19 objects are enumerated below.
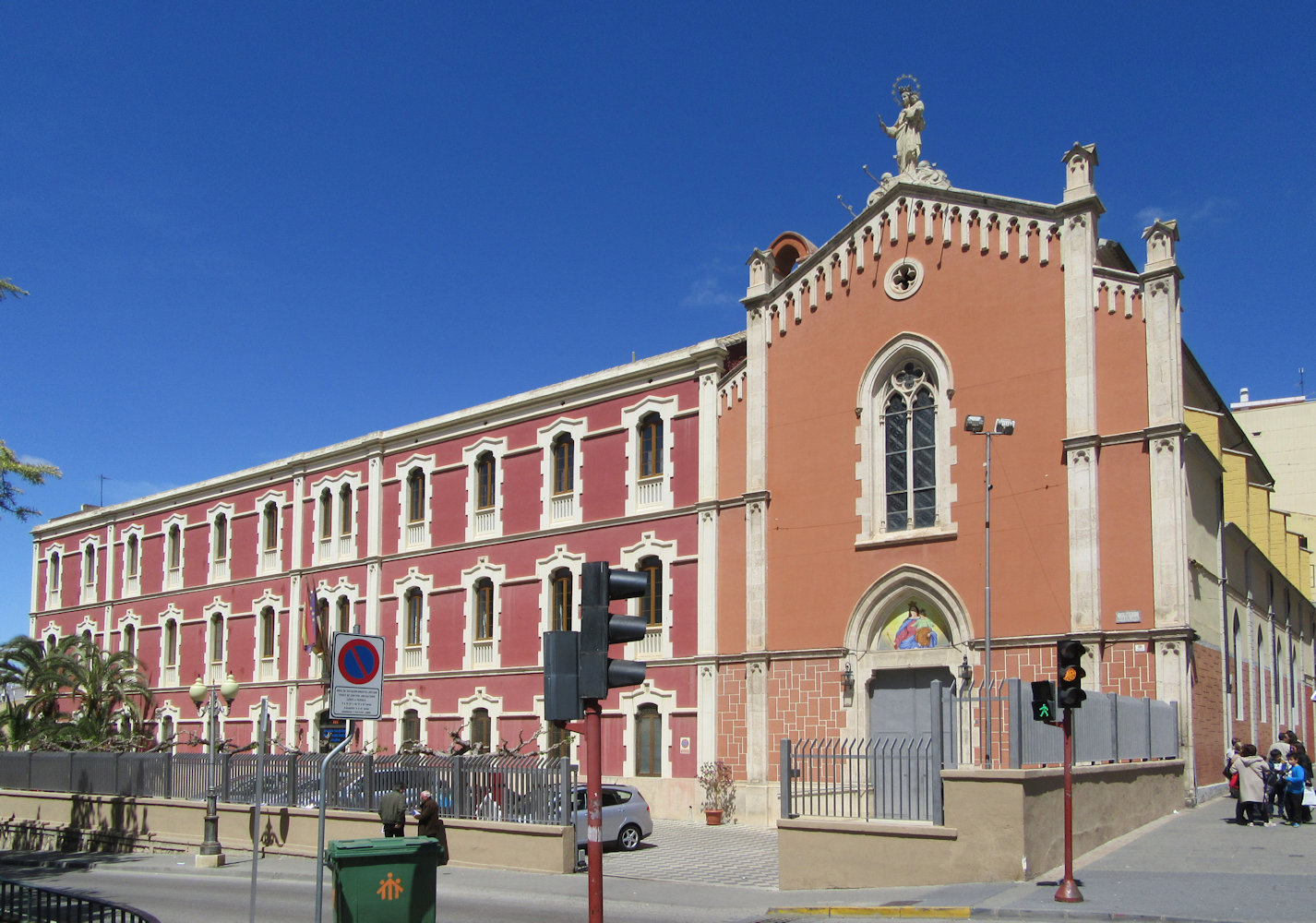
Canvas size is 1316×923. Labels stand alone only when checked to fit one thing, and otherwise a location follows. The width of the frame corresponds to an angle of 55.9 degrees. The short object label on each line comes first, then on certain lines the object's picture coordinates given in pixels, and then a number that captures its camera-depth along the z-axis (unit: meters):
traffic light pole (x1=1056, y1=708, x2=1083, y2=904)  13.80
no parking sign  11.77
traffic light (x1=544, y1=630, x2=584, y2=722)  9.77
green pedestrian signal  14.48
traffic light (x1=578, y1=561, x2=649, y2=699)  9.75
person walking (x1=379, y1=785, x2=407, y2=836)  17.08
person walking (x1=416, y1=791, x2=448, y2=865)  17.53
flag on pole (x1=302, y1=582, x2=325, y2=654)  39.94
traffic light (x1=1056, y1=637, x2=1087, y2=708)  13.99
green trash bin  11.54
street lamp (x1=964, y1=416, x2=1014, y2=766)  22.00
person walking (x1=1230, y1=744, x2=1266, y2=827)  19.33
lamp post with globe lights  24.08
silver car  22.88
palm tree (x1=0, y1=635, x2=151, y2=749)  38.00
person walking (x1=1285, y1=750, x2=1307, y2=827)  19.45
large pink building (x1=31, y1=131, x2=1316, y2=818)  23.47
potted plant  27.73
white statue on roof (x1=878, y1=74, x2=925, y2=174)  27.89
